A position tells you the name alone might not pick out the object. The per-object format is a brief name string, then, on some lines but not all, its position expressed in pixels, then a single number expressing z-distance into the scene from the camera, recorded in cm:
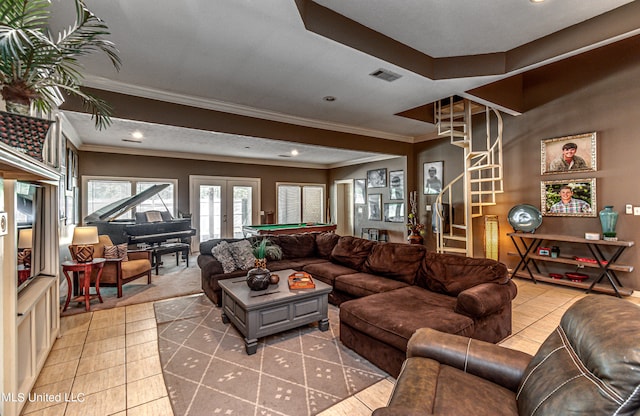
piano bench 531
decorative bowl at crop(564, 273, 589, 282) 425
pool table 655
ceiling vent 322
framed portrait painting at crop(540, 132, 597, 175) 422
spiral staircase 489
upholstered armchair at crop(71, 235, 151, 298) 388
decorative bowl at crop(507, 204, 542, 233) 456
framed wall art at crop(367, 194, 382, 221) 789
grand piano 527
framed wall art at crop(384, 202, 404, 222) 726
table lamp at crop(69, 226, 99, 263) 336
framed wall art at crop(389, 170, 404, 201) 718
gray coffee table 250
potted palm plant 114
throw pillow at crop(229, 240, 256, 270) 382
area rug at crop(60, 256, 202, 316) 366
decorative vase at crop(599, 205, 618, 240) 388
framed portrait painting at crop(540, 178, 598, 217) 423
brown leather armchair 84
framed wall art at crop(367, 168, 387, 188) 771
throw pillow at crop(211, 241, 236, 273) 369
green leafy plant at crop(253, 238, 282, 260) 408
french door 761
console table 387
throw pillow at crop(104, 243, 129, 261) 400
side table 343
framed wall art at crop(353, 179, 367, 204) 848
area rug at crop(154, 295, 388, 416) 186
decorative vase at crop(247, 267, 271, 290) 277
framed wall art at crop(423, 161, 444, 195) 638
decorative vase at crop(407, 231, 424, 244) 633
